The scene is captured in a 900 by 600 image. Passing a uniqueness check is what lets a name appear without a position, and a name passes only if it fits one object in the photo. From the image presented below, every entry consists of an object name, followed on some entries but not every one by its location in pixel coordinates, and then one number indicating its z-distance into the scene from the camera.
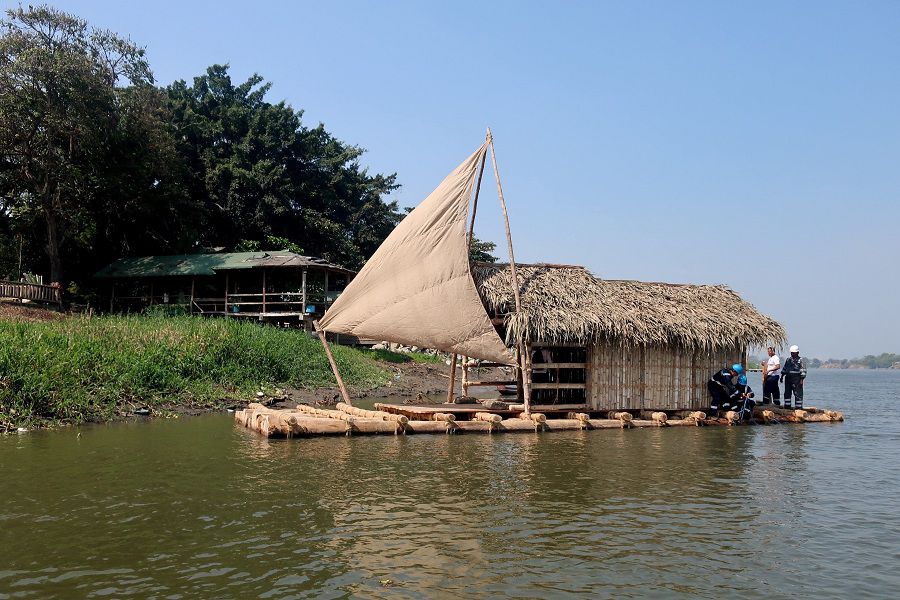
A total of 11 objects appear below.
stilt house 34.72
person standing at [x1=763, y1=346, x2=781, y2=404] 20.48
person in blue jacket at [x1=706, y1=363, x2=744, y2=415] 18.86
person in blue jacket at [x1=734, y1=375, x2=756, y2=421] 18.92
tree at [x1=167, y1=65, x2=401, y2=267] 43.16
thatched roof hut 17.16
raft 14.98
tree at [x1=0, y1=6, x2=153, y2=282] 30.38
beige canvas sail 16.77
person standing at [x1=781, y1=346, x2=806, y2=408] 20.73
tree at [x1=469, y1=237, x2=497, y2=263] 50.72
